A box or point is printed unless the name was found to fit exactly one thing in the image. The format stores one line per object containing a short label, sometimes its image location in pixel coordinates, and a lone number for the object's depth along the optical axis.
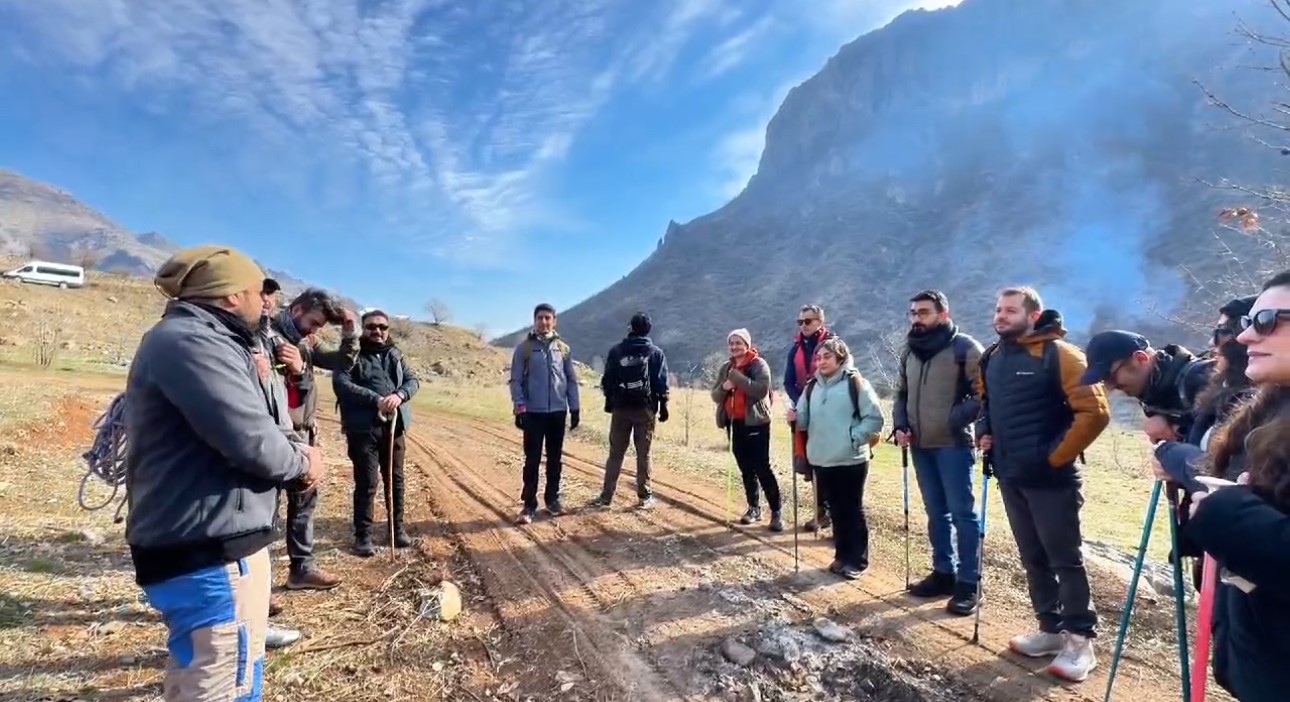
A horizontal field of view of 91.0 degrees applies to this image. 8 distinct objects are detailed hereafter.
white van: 39.02
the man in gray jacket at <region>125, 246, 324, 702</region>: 2.18
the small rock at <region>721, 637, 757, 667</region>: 3.73
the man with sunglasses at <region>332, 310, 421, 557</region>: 5.62
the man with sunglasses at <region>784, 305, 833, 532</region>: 6.67
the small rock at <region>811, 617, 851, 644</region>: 3.97
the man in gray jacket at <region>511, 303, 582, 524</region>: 6.97
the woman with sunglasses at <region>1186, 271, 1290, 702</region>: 1.47
